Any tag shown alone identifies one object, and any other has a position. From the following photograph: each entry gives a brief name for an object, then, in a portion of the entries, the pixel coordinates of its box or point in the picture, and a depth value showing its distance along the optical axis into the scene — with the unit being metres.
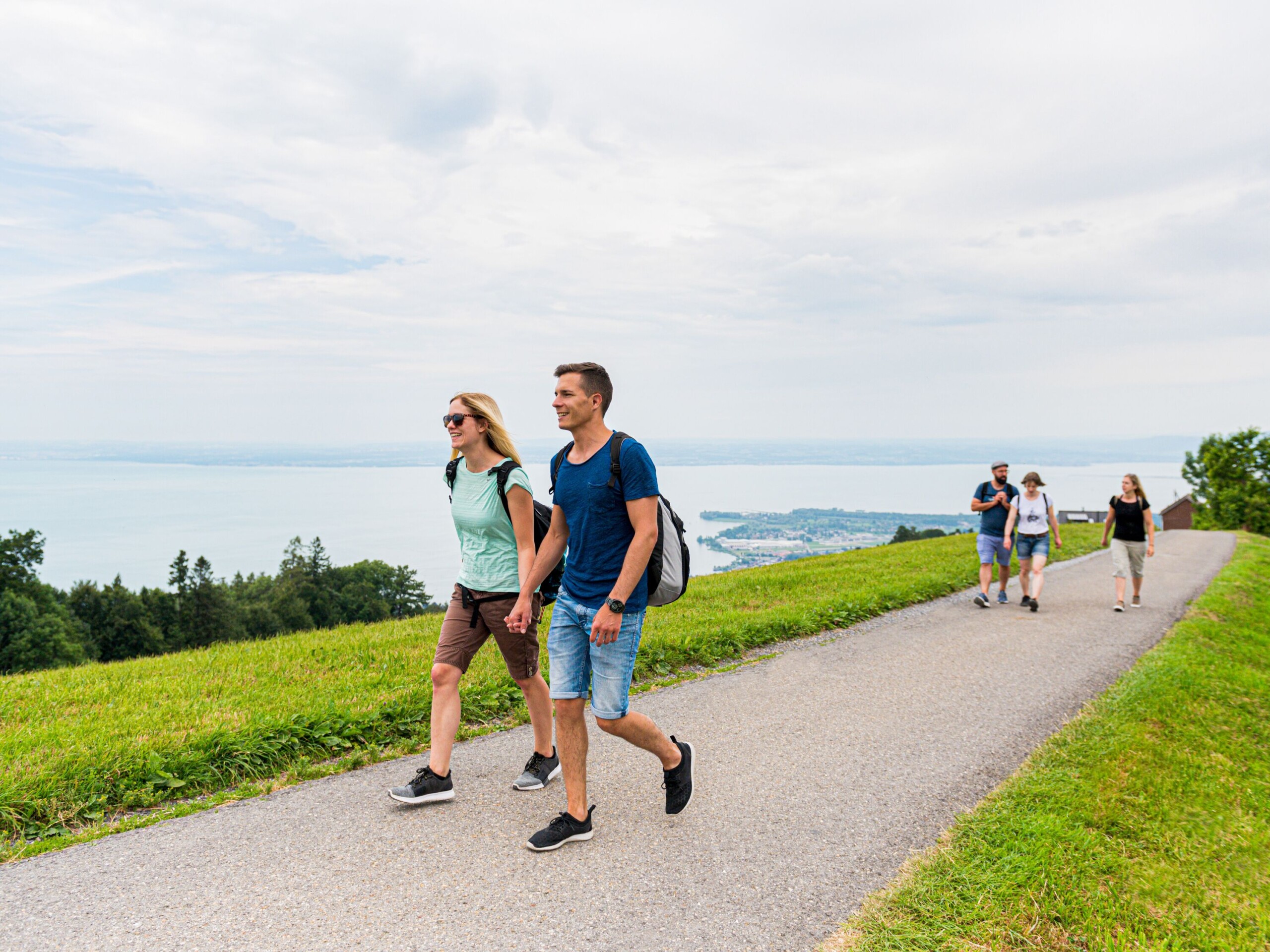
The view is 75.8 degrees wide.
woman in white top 11.37
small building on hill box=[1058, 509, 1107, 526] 45.91
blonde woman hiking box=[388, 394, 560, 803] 4.44
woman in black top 11.91
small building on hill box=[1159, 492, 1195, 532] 70.38
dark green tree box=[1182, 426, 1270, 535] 59.19
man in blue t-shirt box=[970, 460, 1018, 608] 11.82
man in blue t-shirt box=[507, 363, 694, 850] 3.81
